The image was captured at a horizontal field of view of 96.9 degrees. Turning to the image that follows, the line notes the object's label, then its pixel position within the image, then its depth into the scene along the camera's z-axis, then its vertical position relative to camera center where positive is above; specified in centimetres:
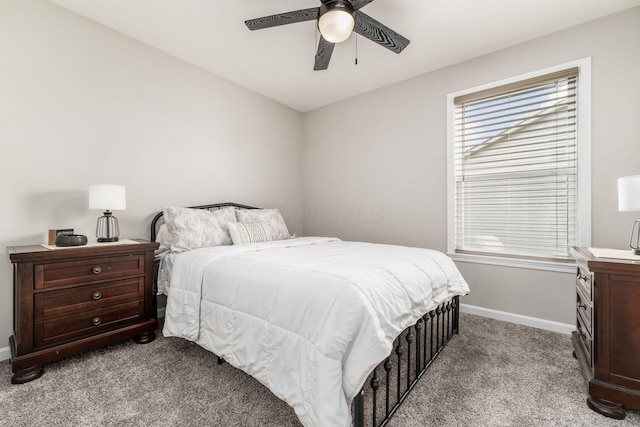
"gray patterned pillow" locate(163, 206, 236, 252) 251 -14
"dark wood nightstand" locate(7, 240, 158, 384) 177 -62
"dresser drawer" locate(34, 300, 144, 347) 184 -78
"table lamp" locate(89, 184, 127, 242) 218 +8
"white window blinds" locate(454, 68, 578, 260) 254 +44
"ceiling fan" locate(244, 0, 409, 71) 173 +127
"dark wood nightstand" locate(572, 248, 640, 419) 145 -64
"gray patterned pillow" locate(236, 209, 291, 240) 313 -6
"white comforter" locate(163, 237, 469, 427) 120 -51
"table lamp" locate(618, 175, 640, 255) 162 +12
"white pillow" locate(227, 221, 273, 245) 277 -19
